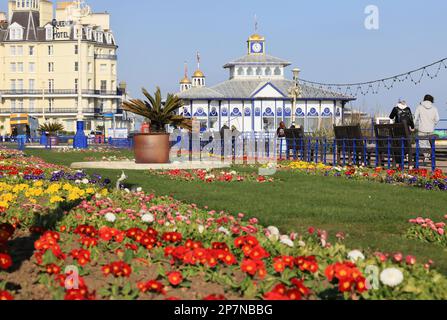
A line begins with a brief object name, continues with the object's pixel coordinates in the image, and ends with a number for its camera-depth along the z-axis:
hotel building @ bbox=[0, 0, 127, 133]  103.94
